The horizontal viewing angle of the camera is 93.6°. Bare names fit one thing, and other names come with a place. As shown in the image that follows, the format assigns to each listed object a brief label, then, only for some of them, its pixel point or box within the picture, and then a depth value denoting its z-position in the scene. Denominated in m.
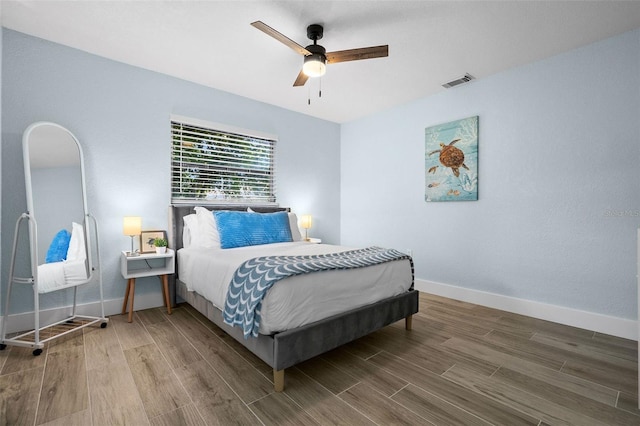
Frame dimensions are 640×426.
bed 1.81
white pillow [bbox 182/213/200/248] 3.27
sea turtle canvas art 3.61
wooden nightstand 2.94
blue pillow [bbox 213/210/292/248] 3.17
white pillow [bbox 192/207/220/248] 3.23
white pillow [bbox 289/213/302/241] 3.86
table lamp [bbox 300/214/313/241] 4.60
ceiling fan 2.34
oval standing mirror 2.46
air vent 3.47
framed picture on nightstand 3.16
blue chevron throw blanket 1.82
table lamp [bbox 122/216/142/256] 2.97
